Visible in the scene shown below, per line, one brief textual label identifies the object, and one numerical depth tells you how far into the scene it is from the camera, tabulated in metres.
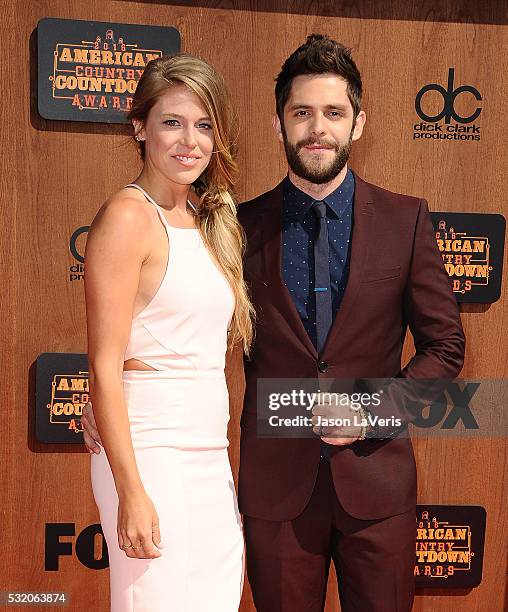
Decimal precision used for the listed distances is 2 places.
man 2.09
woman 1.76
